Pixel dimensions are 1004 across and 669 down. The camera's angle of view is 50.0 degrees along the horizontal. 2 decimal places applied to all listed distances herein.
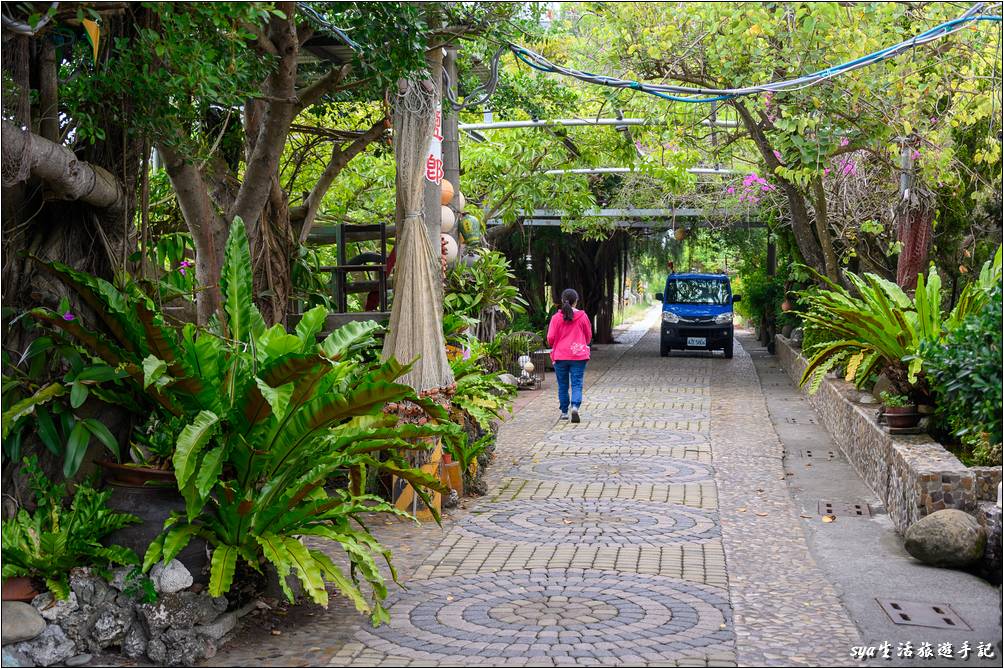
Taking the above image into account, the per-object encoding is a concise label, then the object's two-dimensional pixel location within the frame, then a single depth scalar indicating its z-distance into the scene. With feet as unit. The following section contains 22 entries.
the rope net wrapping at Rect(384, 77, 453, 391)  27.71
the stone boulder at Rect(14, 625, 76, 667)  15.92
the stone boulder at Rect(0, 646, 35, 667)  15.78
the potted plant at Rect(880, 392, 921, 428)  29.17
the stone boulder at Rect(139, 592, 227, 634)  16.69
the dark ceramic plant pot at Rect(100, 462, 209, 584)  17.65
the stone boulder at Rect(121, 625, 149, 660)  16.62
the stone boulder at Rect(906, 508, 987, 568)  21.76
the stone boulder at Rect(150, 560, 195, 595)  16.94
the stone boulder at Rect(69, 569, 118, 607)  16.67
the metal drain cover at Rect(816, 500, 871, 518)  27.96
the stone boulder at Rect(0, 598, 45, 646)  15.83
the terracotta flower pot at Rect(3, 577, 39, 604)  16.38
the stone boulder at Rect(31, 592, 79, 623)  16.30
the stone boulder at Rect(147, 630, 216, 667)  16.49
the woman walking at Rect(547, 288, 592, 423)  43.60
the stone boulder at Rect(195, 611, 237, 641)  16.94
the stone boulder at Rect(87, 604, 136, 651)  16.58
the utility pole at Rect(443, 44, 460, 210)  37.19
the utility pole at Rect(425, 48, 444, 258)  29.01
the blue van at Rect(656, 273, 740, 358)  85.66
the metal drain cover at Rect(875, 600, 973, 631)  18.38
